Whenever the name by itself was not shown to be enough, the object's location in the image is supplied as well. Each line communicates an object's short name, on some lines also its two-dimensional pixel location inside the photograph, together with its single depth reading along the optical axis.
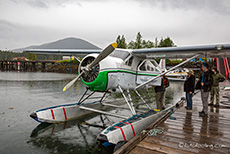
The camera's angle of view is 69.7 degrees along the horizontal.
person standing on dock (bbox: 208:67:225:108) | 7.88
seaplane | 5.12
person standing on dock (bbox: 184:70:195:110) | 6.80
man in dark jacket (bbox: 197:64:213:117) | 5.89
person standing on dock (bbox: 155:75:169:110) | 7.56
